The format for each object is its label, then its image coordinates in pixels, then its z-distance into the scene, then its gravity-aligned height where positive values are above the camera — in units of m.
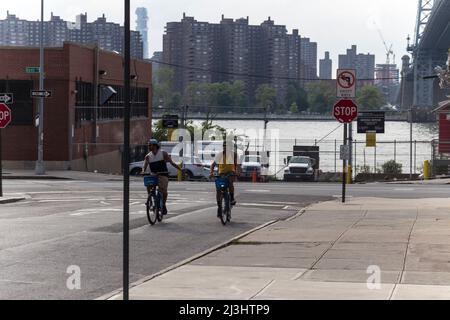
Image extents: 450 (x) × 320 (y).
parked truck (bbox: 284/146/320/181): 48.81 -0.41
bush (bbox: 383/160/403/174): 53.84 -0.33
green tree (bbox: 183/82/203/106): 98.44 +7.17
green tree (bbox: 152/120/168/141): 70.44 +2.02
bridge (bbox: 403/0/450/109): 83.06 +10.38
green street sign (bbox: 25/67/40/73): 42.00 +4.04
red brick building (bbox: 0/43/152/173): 45.75 +2.65
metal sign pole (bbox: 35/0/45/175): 40.88 +2.15
